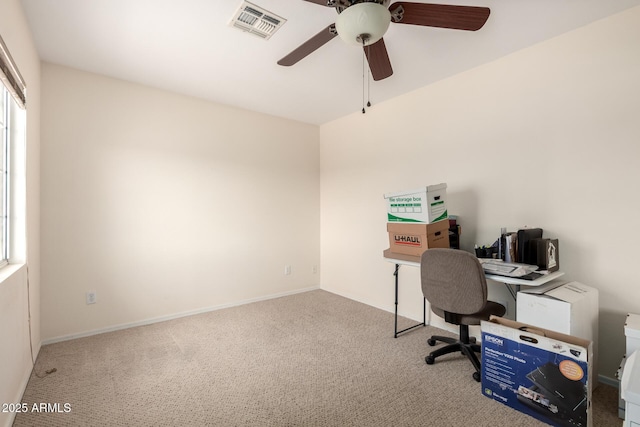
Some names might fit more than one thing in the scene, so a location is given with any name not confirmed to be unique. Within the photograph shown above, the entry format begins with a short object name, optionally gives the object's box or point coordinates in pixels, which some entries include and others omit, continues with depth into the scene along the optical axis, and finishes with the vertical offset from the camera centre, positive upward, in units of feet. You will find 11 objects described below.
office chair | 6.67 -1.95
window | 6.40 +0.90
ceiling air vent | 6.46 +4.30
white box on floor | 6.03 -2.14
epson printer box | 5.24 -3.12
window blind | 5.08 +2.51
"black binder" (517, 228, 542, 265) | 7.16 -1.00
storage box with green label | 8.22 +0.10
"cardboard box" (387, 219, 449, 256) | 8.31 -0.82
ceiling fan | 4.90 +3.34
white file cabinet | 3.27 -2.11
